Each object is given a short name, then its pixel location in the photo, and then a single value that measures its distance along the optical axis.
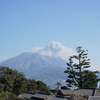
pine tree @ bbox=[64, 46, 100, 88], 38.81
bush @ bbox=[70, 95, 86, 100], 25.08
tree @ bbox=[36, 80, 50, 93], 51.91
